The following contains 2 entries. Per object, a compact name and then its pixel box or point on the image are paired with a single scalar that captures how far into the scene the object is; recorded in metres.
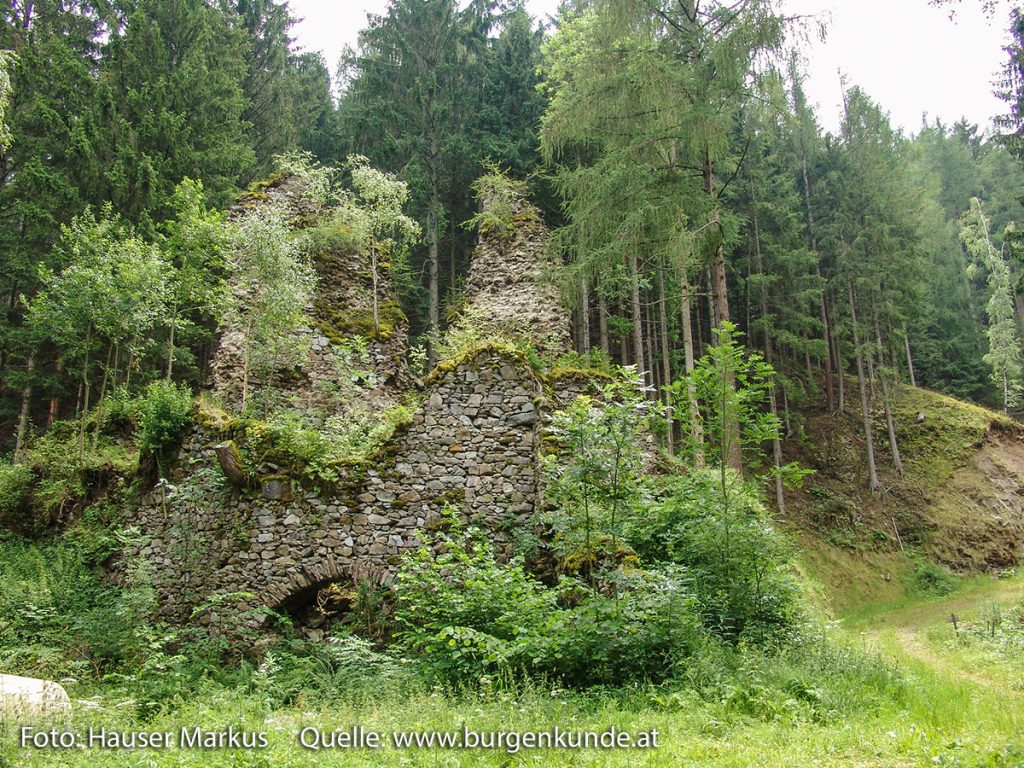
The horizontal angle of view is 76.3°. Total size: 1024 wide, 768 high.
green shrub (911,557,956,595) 18.41
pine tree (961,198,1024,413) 27.86
